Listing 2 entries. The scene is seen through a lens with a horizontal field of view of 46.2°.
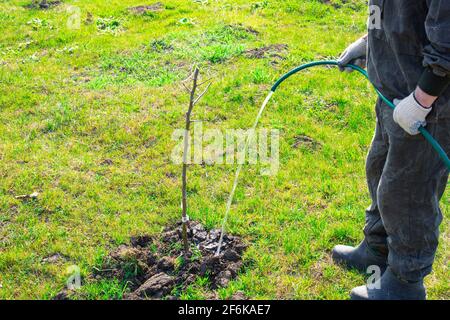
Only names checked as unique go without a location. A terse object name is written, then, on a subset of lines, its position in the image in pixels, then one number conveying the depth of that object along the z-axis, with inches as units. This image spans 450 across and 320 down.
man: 100.9
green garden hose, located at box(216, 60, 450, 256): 104.5
